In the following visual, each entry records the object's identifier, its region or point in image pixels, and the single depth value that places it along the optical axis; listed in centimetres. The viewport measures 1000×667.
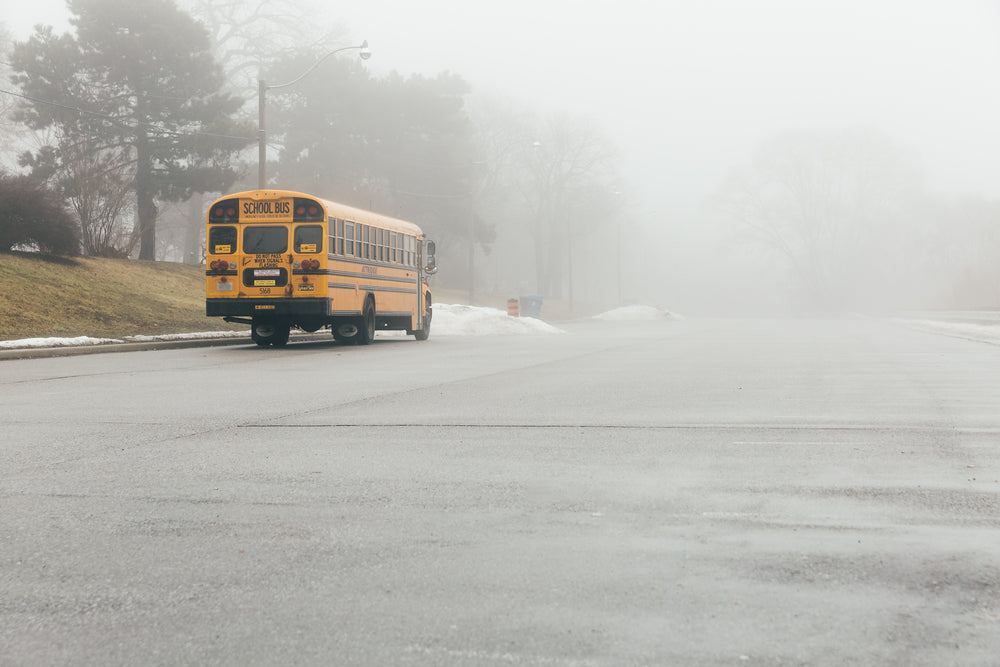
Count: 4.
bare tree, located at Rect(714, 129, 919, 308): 7869
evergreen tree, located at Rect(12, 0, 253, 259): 3797
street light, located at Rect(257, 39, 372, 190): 2873
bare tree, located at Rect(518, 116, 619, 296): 8181
